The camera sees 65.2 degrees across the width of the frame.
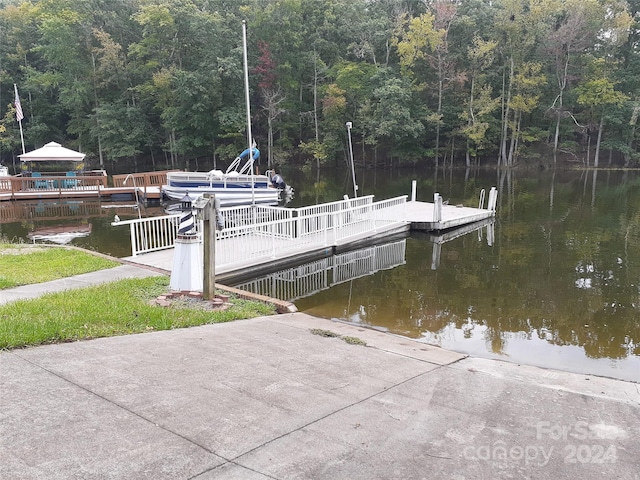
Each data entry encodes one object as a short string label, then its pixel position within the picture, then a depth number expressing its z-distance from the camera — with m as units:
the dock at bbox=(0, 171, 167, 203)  26.33
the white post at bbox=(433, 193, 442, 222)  17.58
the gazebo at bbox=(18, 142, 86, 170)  27.92
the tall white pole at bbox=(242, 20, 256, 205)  15.84
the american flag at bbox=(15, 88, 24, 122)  29.35
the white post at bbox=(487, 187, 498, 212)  20.64
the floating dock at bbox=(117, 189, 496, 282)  11.34
